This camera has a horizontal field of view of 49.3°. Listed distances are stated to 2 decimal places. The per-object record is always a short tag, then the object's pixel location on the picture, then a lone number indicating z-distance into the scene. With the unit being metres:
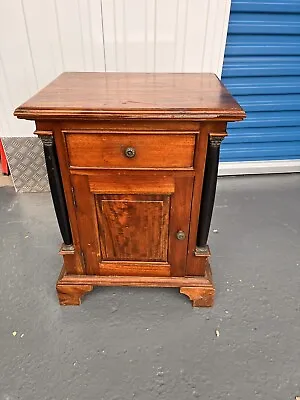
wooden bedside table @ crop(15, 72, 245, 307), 0.97
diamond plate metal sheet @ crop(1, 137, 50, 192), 1.93
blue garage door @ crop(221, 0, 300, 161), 1.86
